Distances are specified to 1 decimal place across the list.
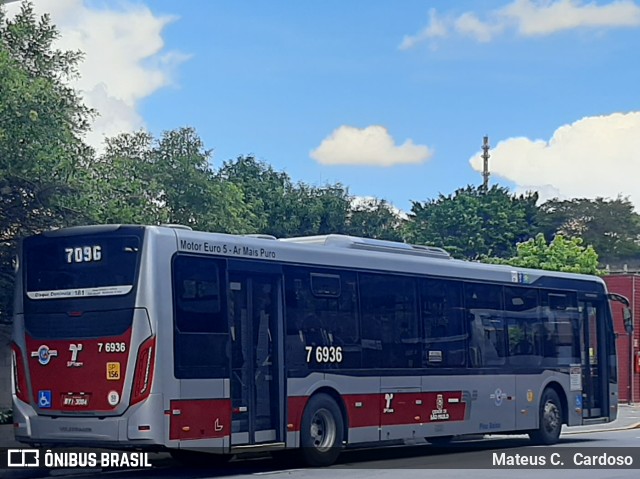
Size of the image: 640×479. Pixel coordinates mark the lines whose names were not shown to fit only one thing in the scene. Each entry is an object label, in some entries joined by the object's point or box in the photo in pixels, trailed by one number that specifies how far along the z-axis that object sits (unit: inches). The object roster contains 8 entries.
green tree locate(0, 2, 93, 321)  695.7
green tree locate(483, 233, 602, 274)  2165.4
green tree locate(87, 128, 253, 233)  1125.7
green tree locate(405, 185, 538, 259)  2923.2
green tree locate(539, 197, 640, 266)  3661.4
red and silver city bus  592.7
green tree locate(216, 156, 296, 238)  2082.9
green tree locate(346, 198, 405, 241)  2244.1
